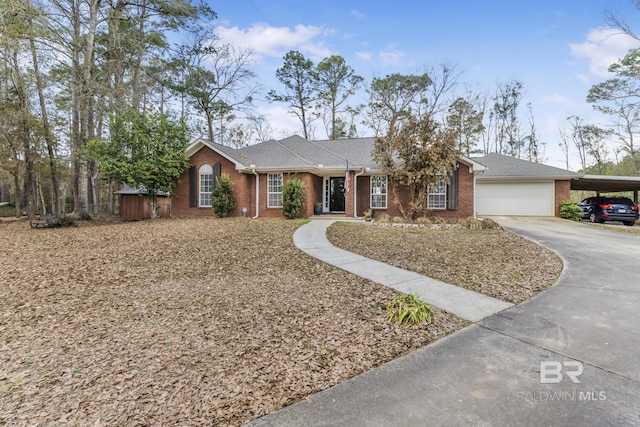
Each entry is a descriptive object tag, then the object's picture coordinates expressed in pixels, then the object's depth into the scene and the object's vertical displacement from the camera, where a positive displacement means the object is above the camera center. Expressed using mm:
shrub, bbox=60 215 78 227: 12077 -792
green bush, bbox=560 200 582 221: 15977 -726
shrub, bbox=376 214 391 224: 13797 -921
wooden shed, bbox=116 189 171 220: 16469 -208
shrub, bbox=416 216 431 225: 13458 -981
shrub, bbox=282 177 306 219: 14141 +226
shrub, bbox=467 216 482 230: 12169 -1055
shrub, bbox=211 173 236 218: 14727 +231
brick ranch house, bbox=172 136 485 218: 14633 +973
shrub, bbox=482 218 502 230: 11942 -1109
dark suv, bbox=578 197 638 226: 15028 -661
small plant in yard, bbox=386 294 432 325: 3656 -1444
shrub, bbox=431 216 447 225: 13449 -1018
